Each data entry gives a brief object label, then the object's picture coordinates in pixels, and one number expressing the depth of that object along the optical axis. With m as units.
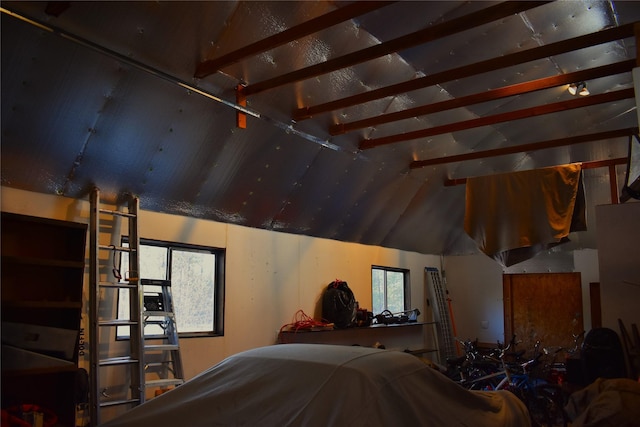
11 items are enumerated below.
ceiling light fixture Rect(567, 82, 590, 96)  6.12
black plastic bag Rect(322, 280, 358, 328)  6.52
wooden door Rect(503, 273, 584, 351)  8.34
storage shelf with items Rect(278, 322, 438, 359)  6.16
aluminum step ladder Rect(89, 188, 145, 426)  4.03
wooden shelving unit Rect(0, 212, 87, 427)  3.07
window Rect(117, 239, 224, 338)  4.92
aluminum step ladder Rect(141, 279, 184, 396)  4.57
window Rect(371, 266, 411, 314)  8.03
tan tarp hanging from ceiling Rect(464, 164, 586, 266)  5.45
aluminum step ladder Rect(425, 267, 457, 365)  8.80
